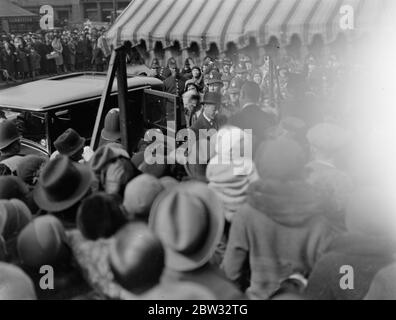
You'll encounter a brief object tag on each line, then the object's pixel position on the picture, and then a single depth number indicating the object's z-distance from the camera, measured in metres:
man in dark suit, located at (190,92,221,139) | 4.49
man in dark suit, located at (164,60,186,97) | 7.84
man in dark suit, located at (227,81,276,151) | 3.44
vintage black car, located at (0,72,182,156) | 5.10
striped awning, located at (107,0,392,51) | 3.61
